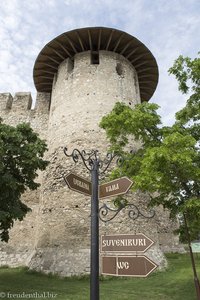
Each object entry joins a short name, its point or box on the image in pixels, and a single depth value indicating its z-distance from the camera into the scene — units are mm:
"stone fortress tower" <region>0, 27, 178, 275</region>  10328
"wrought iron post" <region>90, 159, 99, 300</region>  3054
